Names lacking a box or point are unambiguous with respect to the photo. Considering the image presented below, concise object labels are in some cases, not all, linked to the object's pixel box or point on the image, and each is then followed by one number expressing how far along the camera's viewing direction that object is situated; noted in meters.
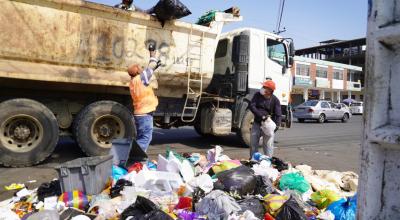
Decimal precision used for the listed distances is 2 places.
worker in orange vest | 5.57
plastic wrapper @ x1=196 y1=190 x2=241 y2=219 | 3.16
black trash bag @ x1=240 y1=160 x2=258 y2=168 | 4.94
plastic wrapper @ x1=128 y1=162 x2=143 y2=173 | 4.24
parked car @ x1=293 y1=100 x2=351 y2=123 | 20.83
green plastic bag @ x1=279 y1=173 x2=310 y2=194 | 4.06
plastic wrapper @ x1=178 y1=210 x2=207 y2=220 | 3.22
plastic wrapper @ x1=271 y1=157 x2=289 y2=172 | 4.97
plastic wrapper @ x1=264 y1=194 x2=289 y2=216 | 3.33
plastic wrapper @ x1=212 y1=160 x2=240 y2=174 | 4.39
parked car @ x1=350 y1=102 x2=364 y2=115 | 32.88
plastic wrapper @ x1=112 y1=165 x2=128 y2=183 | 4.13
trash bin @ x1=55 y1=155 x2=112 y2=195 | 3.69
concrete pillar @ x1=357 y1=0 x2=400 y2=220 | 1.32
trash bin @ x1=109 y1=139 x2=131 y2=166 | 4.70
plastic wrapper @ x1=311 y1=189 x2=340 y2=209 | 3.67
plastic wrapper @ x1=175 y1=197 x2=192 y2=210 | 3.46
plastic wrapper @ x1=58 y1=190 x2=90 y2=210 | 3.45
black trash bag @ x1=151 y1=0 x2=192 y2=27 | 6.67
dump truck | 5.57
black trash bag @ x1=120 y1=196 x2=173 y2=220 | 2.90
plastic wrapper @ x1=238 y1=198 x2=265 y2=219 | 3.34
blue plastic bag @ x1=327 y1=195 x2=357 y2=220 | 3.09
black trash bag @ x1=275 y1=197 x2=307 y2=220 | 2.99
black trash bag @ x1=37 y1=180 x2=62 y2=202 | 3.84
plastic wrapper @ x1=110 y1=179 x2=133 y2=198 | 3.67
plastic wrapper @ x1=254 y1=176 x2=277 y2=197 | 3.91
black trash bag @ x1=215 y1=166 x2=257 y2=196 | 3.73
